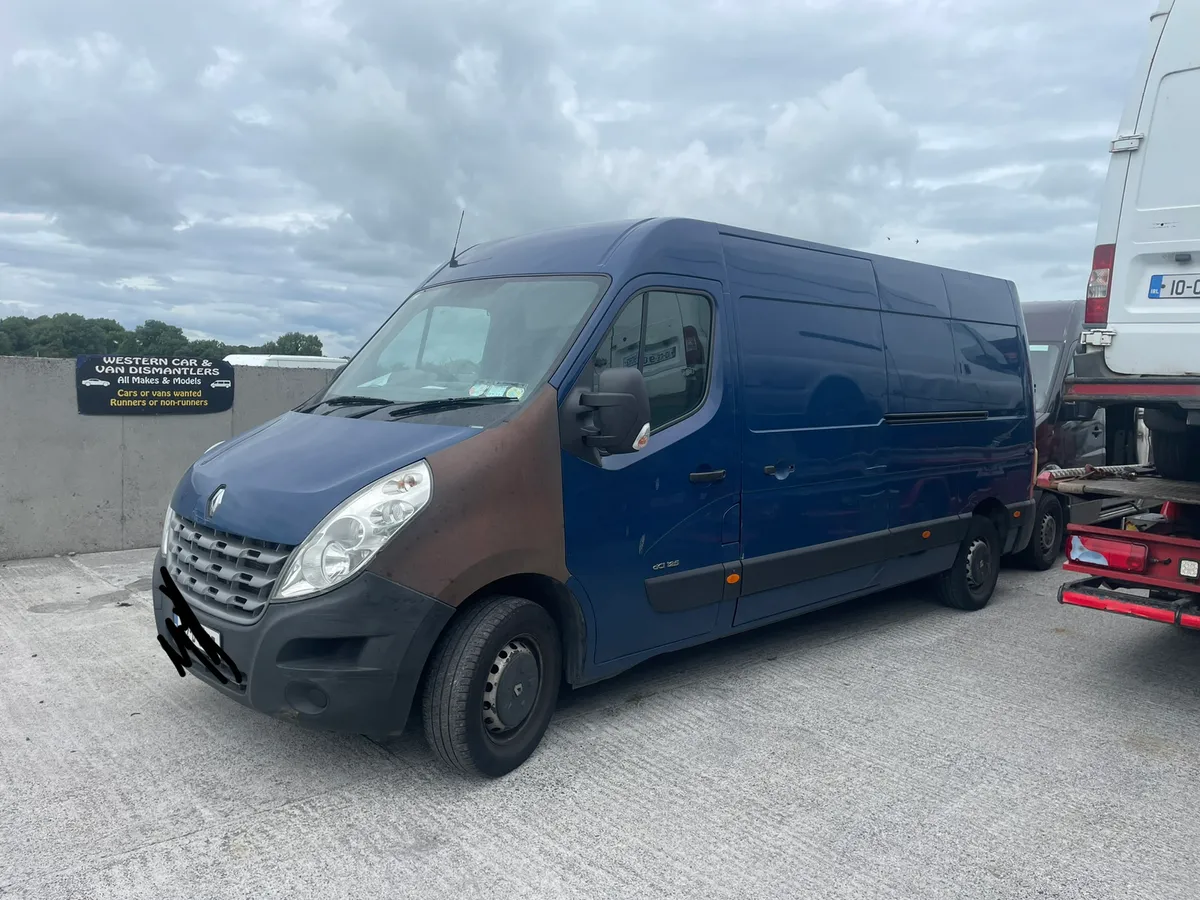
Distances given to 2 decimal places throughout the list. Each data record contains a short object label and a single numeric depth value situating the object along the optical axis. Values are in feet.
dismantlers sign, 25.70
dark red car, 27.78
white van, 16.07
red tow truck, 16.11
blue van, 11.48
